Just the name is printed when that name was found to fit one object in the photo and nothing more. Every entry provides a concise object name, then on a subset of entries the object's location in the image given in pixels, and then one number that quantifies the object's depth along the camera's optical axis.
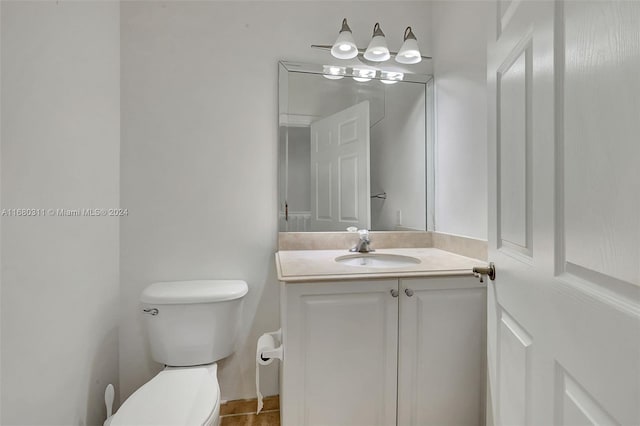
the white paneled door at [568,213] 0.38
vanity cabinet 1.09
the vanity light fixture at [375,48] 1.61
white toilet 1.18
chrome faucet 1.60
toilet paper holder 1.17
